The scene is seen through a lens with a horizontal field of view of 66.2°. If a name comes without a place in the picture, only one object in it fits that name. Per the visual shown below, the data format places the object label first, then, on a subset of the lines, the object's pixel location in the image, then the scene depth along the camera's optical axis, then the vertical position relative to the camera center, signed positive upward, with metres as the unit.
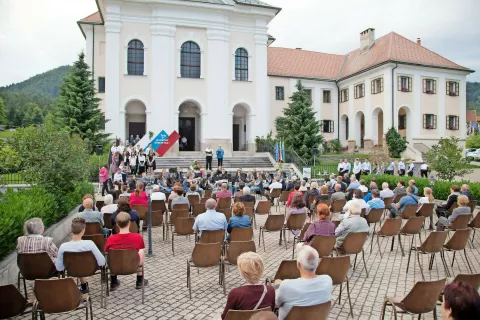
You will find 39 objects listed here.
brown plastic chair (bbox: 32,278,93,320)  4.14 -1.62
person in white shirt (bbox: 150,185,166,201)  10.98 -1.22
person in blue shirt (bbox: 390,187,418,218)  10.24 -1.33
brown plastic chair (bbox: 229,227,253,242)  7.05 -1.51
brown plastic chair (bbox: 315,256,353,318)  5.02 -1.55
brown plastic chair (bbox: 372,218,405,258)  7.75 -1.54
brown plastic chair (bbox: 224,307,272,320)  3.32 -1.44
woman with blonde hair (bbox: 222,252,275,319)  3.56 -1.34
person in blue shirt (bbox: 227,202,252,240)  7.42 -1.31
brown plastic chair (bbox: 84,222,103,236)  7.37 -1.46
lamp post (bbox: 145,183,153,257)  8.19 -1.86
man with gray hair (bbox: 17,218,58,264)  5.46 -1.29
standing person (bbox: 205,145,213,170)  23.84 -0.18
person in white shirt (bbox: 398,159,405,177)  24.23 -0.85
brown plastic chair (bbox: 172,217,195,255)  8.27 -1.59
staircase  26.44 -0.48
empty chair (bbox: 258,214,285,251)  8.68 -1.60
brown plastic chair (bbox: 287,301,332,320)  3.50 -1.51
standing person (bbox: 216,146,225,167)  24.34 +0.02
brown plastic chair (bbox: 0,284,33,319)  3.95 -1.61
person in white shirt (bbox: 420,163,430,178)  23.14 -0.93
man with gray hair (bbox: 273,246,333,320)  3.66 -1.34
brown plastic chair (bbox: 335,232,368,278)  6.57 -1.57
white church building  29.41 +6.98
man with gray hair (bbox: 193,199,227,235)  7.41 -1.32
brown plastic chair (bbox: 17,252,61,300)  5.25 -1.59
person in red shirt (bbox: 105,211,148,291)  5.72 -1.32
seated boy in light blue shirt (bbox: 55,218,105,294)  5.31 -1.32
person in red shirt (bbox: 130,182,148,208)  10.25 -1.17
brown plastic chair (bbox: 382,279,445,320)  4.08 -1.60
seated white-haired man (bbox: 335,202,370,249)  6.89 -1.30
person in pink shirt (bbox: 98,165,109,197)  17.08 -1.07
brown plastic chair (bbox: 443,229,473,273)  6.75 -1.58
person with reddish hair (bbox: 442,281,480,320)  2.40 -0.97
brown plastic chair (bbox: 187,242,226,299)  5.84 -1.61
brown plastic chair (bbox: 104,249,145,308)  5.45 -1.59
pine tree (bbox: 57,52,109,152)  26.50 +3.61
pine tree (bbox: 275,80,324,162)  29.62 +2.29
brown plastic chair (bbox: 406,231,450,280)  6.39 -1.55
